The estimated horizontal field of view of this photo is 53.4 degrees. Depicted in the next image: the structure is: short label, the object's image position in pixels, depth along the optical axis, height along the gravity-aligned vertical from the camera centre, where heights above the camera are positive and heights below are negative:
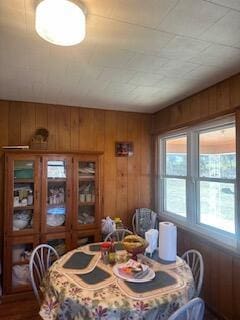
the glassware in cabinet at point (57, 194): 2.91 -0.34
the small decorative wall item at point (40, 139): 2.98 +0.34
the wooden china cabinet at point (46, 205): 2.74 -0.47
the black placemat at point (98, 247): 2.22 -0.78
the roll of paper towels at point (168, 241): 1.96 -0.63
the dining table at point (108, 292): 1.34 -0.78
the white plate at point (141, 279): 1.60 -0.77
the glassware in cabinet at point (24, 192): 2.76 -0.31
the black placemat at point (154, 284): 1.50 -0.78
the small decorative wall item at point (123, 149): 3.55 +0.25
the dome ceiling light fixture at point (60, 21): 1.21 +0.77
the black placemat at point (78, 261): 1.83 -0.77
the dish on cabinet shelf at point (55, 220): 2.92 -0.66
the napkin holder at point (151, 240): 2.09 -0.66
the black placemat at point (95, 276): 1.59 -0.77
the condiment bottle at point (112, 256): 1.90 -0.72
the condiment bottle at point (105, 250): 1.96 -0.72
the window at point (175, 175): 3.17 -0.13
